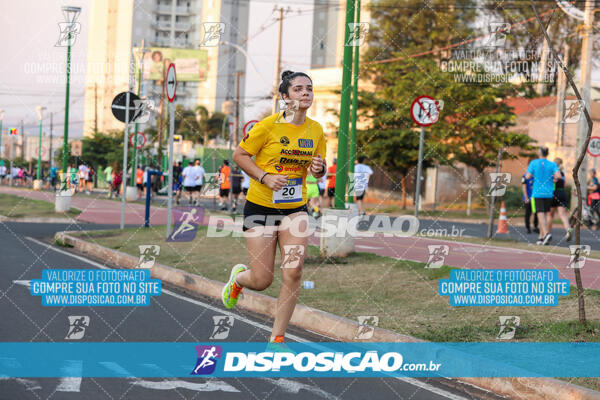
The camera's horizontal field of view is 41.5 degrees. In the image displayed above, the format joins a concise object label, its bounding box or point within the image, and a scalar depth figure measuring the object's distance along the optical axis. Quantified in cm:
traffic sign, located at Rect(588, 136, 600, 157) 2152
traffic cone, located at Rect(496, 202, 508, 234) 1923
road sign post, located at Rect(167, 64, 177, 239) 1306
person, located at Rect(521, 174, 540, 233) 1783
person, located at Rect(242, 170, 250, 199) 2552
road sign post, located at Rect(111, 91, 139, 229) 1503
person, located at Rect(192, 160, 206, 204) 2677
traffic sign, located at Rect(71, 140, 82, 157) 2260
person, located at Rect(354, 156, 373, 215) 1874
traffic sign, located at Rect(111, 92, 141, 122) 1503
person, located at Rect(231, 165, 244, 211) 2784
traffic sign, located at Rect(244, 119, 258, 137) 1662
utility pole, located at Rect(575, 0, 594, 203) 2071
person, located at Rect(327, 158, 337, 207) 2366
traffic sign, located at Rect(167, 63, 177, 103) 1338
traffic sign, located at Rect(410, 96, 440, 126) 1338
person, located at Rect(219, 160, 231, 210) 2499
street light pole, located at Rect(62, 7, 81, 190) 1716
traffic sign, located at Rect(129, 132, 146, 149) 3193
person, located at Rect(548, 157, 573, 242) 1633
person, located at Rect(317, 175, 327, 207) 2223
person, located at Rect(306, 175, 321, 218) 2086
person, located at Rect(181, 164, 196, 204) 2647
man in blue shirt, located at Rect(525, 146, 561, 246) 1543
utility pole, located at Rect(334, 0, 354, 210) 1112
